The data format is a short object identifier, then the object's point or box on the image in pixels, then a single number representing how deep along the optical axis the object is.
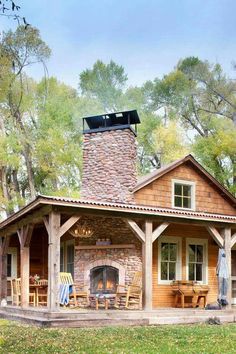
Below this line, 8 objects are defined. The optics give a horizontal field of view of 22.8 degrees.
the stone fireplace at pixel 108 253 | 15.92
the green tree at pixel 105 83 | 35.75
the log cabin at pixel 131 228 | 14.37
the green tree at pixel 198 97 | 31.59
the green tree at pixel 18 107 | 28.13
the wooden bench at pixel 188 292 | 16.44
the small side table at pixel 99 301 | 14.53
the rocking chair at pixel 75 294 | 14.95
